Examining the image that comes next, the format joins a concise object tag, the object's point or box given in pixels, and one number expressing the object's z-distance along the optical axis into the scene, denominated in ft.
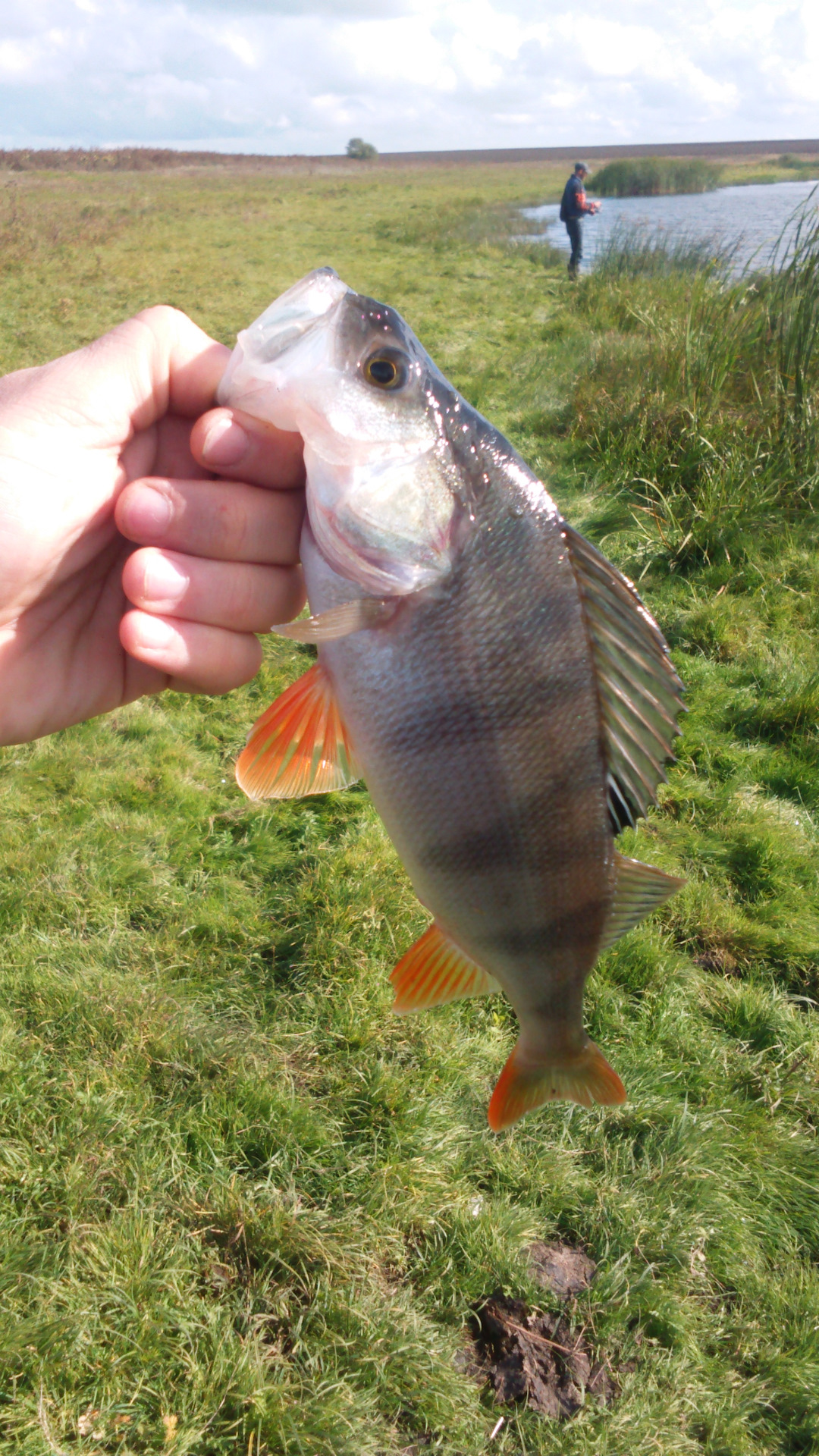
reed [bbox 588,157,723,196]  141.08
